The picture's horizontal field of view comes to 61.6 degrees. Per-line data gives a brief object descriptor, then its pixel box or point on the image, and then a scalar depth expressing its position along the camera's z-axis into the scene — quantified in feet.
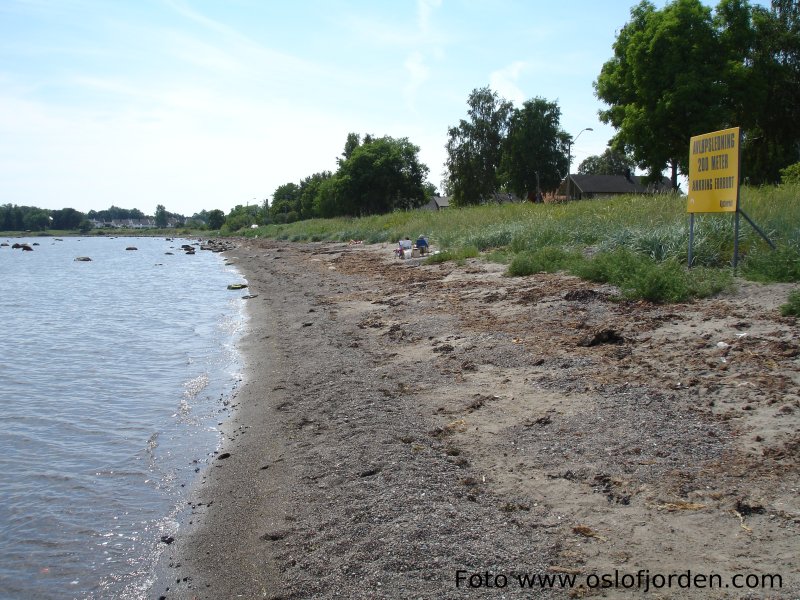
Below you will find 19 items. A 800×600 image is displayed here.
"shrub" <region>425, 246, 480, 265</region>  57.86
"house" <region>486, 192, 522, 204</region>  204.58
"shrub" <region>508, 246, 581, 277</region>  42.42
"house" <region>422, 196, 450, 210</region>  329.27
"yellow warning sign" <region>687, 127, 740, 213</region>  32.55
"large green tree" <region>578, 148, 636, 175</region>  303.48
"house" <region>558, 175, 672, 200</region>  231.50
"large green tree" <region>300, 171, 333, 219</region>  327.26
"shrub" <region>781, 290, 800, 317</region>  24.13
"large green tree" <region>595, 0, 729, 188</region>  107.45
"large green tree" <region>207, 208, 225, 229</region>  532.32
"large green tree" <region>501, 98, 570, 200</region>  193.67
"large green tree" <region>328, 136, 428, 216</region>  228.63
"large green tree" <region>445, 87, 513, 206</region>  204.03
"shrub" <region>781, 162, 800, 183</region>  79.23
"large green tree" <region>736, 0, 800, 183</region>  118.52
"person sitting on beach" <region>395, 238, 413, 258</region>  72.38
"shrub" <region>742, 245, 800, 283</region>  28.96
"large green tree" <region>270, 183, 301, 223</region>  357.30
